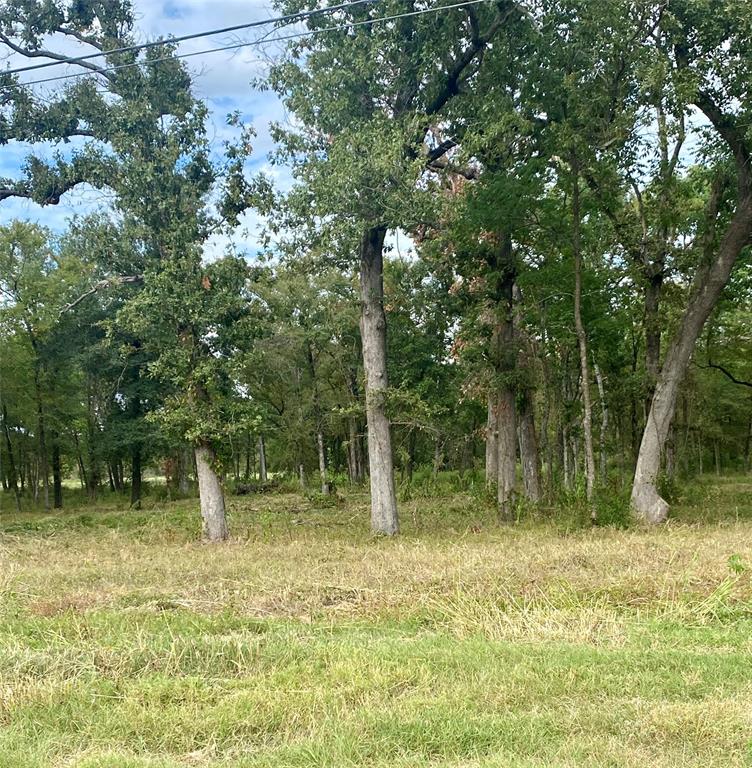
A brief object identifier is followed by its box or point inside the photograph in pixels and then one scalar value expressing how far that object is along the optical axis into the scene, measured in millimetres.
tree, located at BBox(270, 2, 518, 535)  11664
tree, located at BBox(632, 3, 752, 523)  11477
